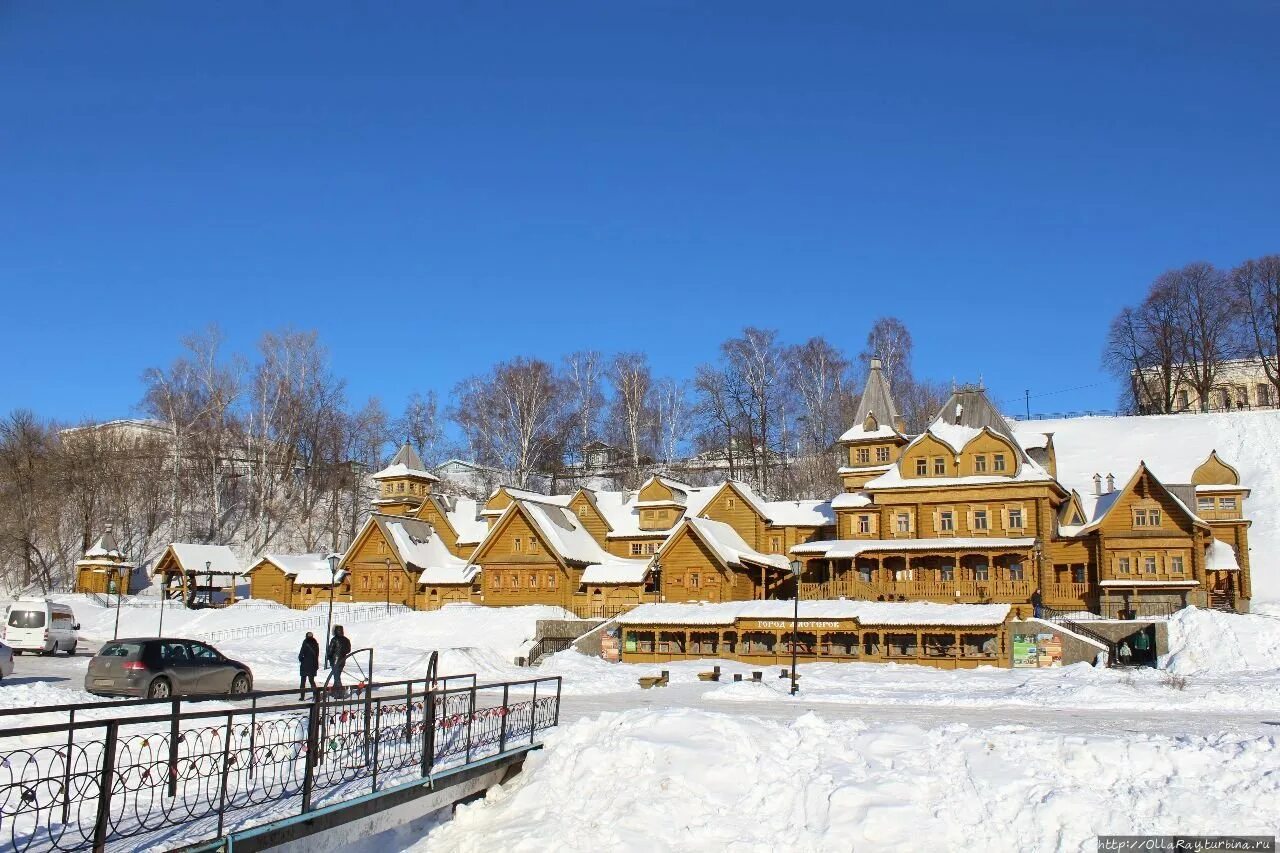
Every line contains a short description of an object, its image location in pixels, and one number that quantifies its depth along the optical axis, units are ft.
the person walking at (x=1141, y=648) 123.13
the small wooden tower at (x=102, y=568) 217.77
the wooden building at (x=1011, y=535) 146.20
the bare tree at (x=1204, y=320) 265.54
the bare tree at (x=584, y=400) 258.16
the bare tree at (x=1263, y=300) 261.18
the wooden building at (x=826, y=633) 124.77
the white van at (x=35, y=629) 122.72
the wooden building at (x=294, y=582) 195.00
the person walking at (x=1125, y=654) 124.16
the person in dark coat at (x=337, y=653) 65.62
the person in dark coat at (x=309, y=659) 76.02
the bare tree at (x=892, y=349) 260.01
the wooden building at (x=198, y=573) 206.59
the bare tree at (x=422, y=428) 313.18
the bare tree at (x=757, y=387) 238.68
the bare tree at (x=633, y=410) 248.73
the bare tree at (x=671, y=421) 257.75
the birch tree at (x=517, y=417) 238.27
